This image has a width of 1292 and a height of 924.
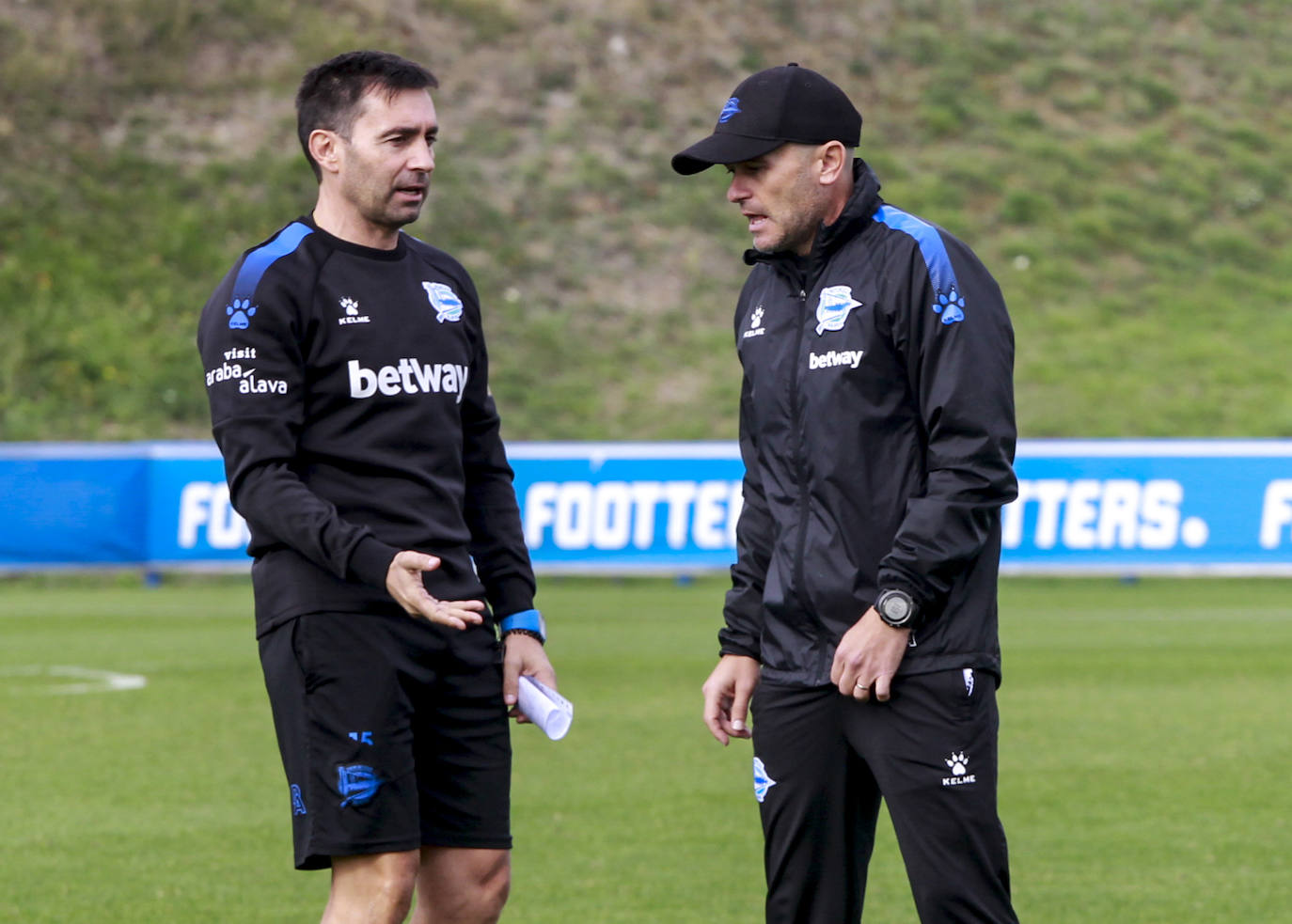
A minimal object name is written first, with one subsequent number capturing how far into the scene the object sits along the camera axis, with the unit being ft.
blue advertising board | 127.24
